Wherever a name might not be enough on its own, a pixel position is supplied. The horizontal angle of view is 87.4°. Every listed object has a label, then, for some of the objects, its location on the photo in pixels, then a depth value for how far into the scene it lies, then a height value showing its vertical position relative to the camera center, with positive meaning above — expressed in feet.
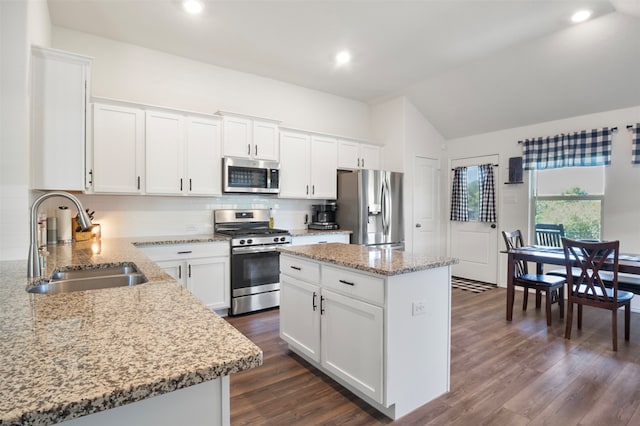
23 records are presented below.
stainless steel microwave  12.71 +1.42
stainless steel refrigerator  14.96 +0.22
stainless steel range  12.09 -1.92
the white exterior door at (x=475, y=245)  17.07 -1.74
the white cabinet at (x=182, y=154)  11.35 +2.01
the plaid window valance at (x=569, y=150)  13.43 +2.67
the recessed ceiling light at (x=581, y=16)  10.16 +6.10
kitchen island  6.27 -2.28
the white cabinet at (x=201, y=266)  10.96 -1.89
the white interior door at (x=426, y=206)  17.66 +0.33
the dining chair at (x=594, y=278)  9.39 -2.00
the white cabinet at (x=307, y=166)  14.37 +2.06
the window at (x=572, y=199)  13.82 +0.60
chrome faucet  4.89 -0.27
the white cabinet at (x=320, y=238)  13.65 -1.13
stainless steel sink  5.96 -1.12
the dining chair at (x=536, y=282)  11.16 -2.37
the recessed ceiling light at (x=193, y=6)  9.27 +5.81
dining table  9.56 -1.55
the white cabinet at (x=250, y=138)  12.73 +2.92
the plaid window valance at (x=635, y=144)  12.50 +2.58
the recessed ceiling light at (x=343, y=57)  12.48 +5.92
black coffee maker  15.45 -0.21
